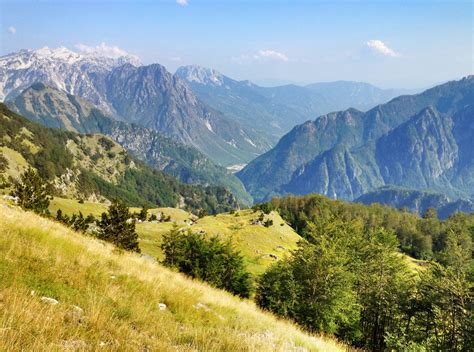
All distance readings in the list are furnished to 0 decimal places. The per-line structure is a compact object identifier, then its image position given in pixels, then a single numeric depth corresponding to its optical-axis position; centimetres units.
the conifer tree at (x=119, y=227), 6041
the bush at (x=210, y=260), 4969
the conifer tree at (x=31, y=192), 5646
